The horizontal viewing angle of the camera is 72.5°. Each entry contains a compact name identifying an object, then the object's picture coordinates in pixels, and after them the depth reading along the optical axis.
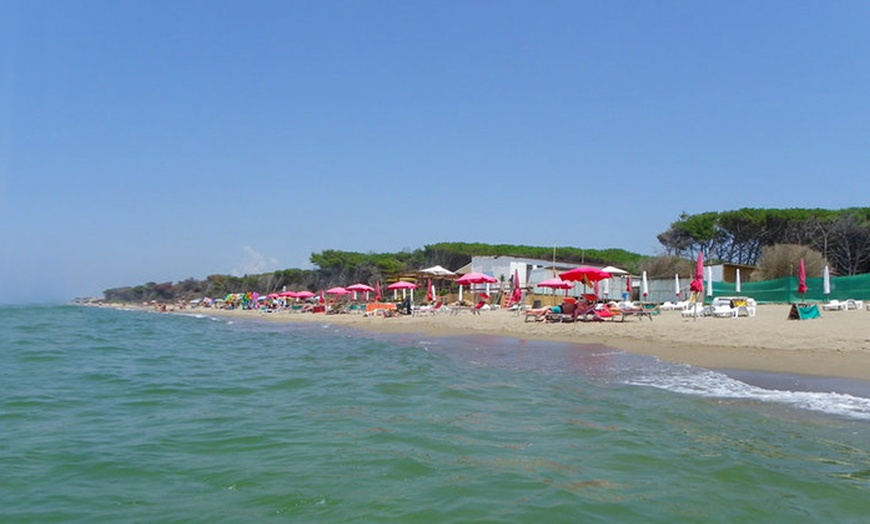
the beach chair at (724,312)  18.49
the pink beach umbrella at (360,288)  36.03
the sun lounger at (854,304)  20.05
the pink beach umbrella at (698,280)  18.37
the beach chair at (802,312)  16.31
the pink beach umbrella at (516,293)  29.47
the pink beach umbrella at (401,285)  32.75
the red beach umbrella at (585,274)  19.55
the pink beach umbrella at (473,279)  28.81
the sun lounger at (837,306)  19.81
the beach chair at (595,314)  19.14
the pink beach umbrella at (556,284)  23.45
